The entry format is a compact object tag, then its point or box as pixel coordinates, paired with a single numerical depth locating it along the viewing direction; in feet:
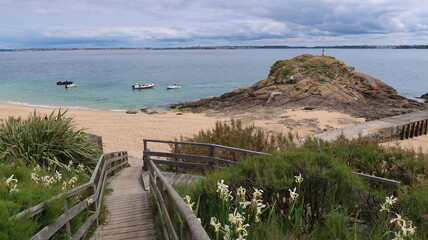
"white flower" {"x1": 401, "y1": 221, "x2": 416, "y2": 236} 8.61
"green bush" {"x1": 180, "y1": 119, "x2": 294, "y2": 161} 32.19
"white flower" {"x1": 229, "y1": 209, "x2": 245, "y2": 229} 8.43
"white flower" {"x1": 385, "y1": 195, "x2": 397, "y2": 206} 10.63
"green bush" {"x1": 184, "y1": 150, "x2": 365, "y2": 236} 13.66
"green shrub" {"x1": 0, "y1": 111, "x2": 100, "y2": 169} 26.30
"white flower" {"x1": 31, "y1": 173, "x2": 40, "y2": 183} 16.39
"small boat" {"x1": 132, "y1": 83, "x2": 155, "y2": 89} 189.78
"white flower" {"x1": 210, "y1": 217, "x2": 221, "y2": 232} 8.39
